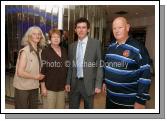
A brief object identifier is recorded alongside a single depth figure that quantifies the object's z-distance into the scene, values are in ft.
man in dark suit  4.53
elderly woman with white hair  4.40
